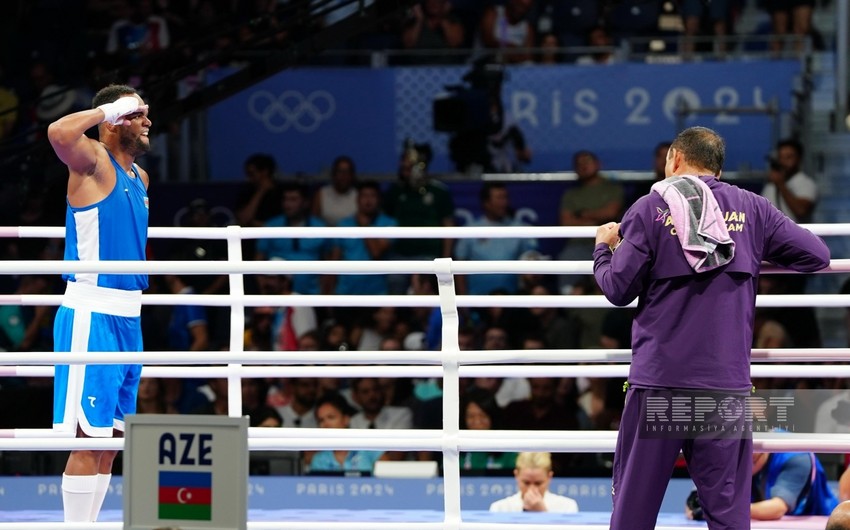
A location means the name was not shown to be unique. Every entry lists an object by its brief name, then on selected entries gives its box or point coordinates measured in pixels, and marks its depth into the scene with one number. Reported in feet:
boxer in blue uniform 31.78
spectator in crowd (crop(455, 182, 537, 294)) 65.92
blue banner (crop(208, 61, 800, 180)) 72.13
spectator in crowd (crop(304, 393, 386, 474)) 52.95
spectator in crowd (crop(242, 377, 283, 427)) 55.83
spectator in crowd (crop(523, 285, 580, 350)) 61.05
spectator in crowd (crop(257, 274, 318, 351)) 63.82
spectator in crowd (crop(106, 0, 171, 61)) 80.28
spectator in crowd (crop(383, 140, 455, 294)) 67.62
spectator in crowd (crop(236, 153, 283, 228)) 70.38
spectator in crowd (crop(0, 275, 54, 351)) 64.28
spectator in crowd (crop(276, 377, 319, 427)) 58.39
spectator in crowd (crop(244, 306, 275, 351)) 64.28
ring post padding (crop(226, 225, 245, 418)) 36.70
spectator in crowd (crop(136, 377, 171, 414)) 58.85
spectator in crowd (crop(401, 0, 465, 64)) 78.89
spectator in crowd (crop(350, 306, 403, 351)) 63.77
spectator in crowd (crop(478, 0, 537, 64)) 79.20
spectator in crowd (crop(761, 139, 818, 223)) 65.51
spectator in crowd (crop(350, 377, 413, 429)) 57.77
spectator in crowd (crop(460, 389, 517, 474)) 52.65
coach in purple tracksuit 26.58
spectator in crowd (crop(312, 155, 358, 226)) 69.97
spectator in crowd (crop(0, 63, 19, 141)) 76.74
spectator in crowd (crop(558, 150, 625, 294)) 67.00
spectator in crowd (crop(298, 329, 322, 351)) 62.44
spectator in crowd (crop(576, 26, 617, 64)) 76.36
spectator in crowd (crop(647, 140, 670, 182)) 66.28
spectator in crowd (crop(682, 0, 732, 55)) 77.36
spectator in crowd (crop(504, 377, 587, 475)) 55.83
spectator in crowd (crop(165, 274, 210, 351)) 64.64
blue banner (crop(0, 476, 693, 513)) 44.01
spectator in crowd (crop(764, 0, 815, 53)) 77.36
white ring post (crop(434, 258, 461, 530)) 28.55
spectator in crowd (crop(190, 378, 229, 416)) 59.06
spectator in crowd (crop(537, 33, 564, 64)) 77.36
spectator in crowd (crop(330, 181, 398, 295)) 67.46
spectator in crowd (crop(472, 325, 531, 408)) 57.11
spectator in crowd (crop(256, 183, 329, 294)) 67.62
